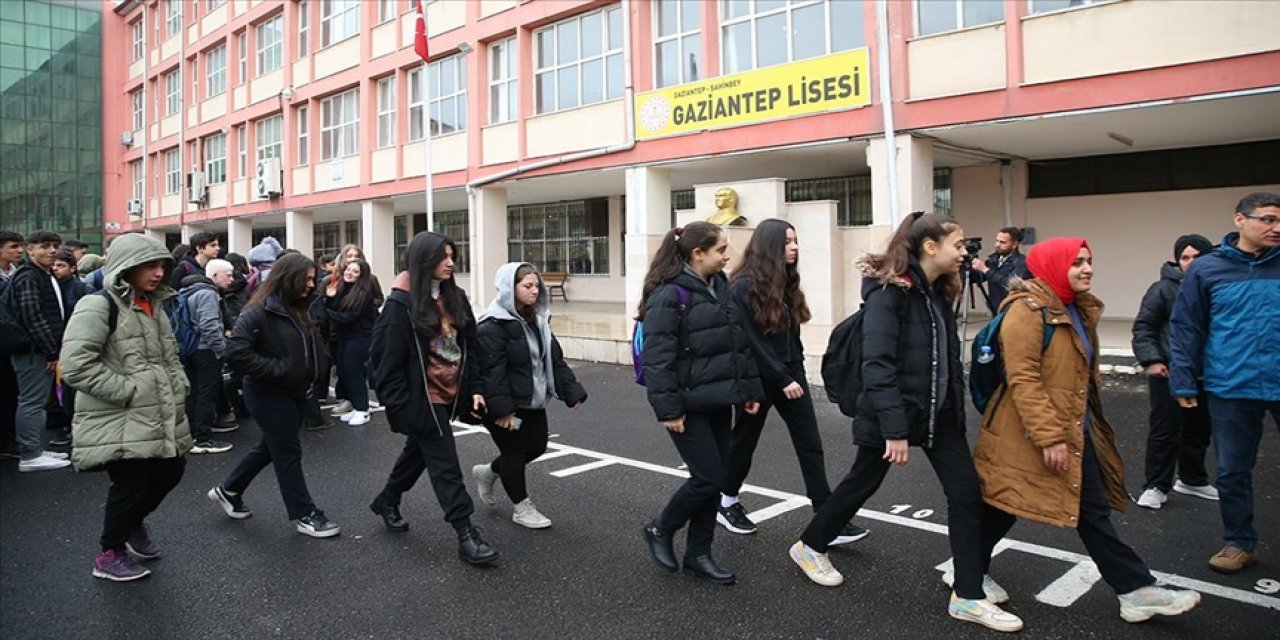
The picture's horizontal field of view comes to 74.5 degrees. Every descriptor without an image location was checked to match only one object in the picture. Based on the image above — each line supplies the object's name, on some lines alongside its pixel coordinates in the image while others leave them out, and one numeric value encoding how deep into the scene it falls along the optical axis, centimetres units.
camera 995
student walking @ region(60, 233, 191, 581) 393
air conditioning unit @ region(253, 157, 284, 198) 2527
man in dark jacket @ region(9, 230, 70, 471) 642
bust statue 1173
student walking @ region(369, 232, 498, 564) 435
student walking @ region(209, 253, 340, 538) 470
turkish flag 1652
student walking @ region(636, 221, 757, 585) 396
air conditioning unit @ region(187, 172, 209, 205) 2991
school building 1046
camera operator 905
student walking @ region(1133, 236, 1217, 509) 515
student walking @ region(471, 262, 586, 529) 456
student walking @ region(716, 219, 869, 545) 449
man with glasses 398
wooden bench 2264
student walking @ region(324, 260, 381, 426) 831
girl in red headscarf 336
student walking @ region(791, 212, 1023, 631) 352
